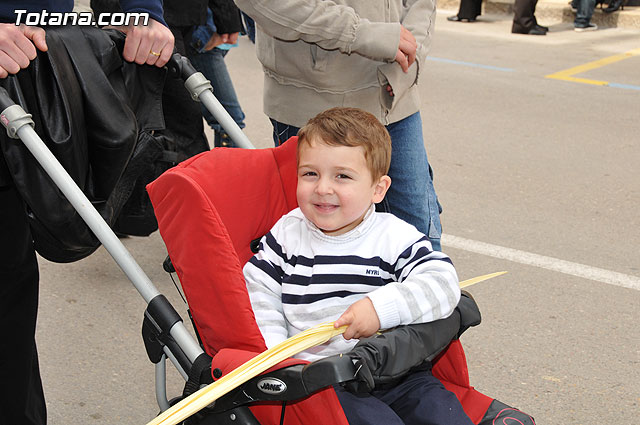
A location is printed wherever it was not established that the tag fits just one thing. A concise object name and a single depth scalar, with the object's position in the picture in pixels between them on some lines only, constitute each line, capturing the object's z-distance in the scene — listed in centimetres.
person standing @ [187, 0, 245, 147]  488
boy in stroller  233
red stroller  206
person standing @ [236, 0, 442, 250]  296
